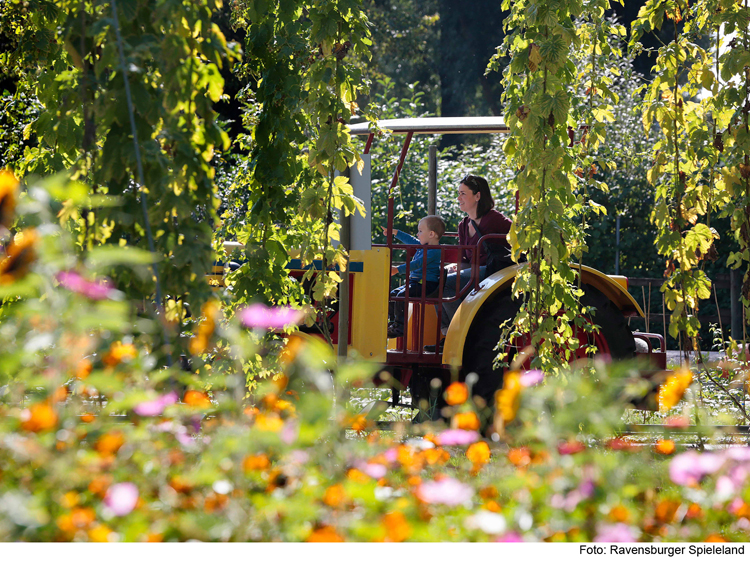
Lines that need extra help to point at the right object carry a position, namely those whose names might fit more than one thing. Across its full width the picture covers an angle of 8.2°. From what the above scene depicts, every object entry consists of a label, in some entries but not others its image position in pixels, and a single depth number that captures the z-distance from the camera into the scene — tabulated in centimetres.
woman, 3520
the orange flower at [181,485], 1853
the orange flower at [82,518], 1630
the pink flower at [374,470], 1925
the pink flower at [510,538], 1699
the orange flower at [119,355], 2093
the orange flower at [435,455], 2291
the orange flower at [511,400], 2024
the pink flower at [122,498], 1607
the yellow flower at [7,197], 1952
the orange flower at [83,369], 2043
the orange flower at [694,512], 2064
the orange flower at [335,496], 1806
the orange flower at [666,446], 2347
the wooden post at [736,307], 3896
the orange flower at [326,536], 1651
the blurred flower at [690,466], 1960
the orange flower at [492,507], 1899
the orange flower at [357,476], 1916
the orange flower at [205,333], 2304
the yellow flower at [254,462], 1859
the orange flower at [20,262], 2000
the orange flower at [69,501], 1720
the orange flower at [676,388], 2258
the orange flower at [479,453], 2251
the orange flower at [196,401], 2208
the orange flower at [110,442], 1812
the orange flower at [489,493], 2033
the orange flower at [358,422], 2416
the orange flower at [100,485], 1809
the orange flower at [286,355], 3371
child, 3527
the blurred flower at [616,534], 1706
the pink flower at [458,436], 2133
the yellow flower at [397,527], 1553
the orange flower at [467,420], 2125
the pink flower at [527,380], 2388
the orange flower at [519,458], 2366
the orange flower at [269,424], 1877
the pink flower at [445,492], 1690
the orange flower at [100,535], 1601
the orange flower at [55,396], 1878
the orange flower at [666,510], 1956
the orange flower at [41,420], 1691
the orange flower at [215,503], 1822
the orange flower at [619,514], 1727
